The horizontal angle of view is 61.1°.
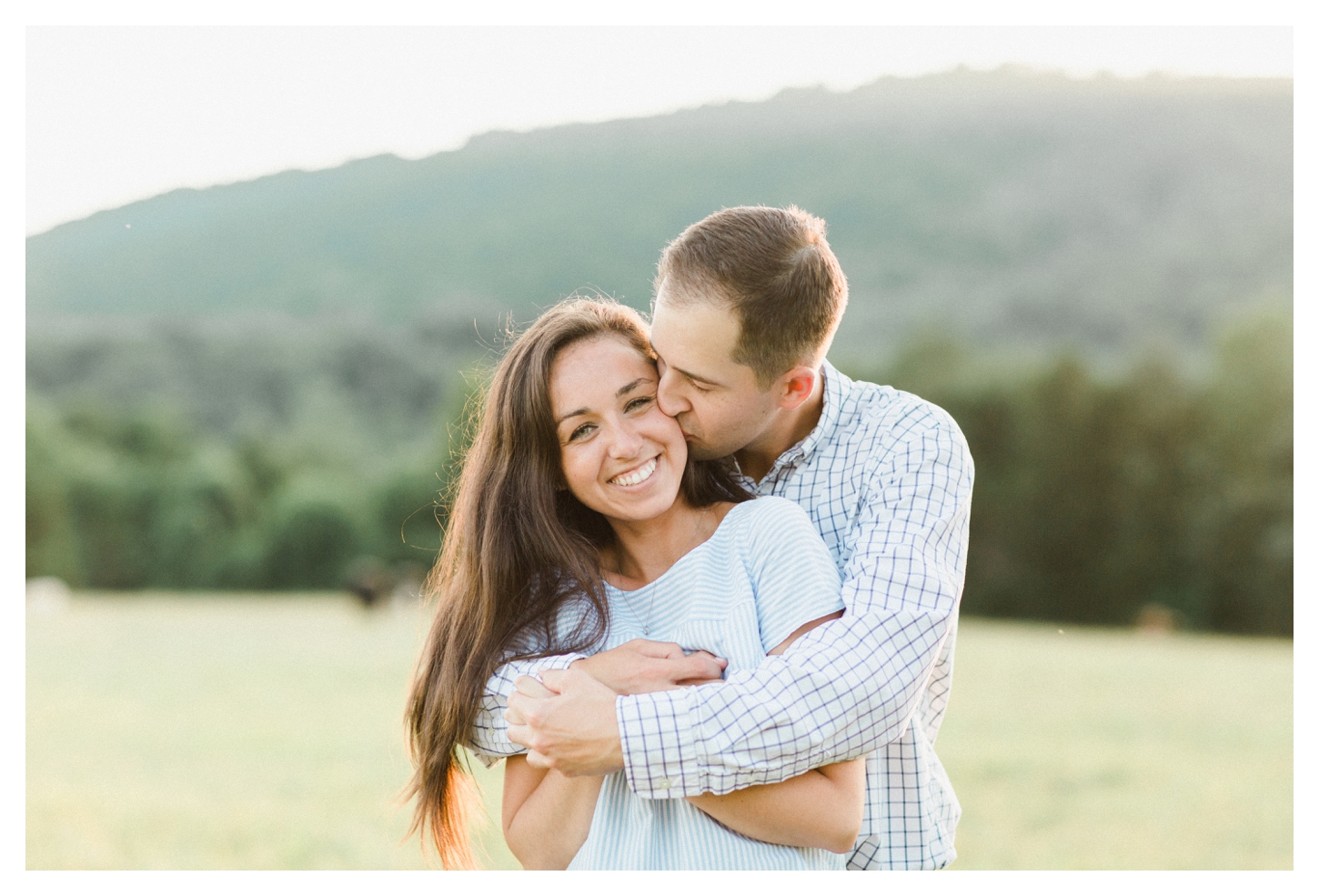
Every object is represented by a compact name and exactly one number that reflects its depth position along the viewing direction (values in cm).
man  224
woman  244
